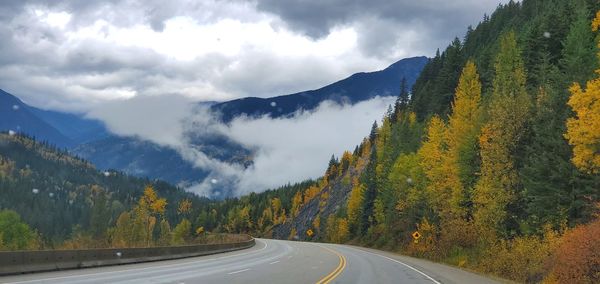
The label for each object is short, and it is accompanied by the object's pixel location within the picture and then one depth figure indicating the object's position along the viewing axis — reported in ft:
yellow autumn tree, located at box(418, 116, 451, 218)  144.05
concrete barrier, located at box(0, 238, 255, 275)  57.73
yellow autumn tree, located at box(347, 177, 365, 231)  304.09
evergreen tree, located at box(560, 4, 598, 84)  108.05
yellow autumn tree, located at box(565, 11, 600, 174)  69.21
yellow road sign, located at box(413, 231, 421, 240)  154.14
